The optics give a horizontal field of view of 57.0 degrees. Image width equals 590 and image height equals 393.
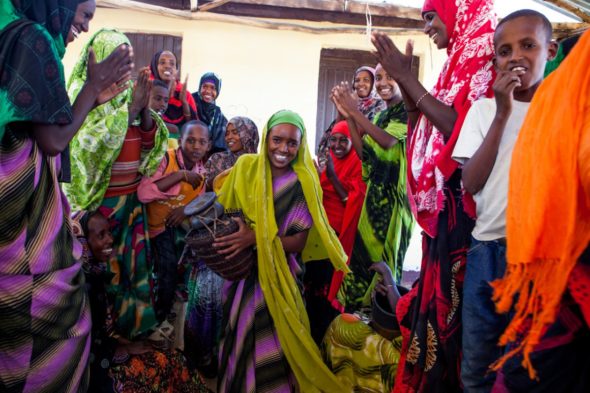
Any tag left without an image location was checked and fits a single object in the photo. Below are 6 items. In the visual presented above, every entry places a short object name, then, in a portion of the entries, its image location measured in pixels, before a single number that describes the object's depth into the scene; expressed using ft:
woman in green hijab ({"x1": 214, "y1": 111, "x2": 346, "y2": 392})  10.64
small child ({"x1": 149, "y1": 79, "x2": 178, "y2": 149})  15.19
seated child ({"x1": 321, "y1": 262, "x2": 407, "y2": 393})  10.20
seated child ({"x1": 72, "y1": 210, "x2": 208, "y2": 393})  9.96
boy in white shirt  6.80
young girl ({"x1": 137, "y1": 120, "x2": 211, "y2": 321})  12.41
